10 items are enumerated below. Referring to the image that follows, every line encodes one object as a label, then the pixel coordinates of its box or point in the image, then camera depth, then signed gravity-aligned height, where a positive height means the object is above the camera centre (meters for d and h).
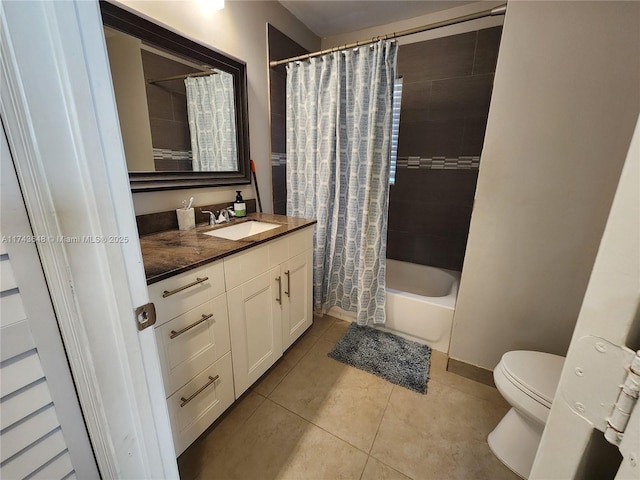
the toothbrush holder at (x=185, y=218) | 1.44 -0.29
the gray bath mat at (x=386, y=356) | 1.61 -1.23
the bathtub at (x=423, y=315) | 1.77 -1.02
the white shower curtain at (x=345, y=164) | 1.67 +0.02
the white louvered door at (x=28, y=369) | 0.44 -0.38
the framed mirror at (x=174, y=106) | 1.19 +0.31
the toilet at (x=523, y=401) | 1.04 -0.91
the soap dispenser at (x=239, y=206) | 1.75 -0.27
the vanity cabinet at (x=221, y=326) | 0.96 -0.70
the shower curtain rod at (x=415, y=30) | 1.25 +0.73
